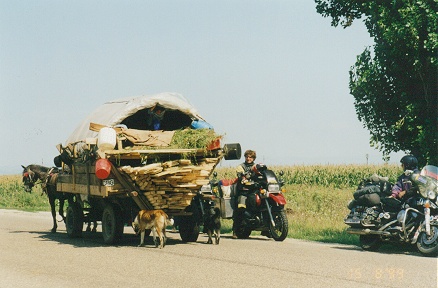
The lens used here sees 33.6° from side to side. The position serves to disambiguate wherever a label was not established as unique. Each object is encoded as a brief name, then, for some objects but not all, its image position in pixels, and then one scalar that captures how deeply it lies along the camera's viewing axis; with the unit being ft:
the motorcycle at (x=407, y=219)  42.04
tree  80.94
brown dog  47.66
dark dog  50.78
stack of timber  46.80
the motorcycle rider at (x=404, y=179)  45.32
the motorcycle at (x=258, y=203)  53.16
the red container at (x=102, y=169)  45.93
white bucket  46.98
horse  63.10
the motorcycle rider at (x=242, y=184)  55.06
